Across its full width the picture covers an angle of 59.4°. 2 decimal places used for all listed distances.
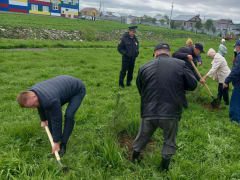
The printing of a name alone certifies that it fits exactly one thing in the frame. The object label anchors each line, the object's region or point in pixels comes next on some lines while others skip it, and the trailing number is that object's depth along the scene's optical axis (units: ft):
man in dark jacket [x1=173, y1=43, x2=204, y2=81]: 18.19
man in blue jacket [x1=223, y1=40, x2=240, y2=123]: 15.79
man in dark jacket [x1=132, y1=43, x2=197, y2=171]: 9.28
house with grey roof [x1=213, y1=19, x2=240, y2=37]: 263.49
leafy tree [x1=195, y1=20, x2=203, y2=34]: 197.36
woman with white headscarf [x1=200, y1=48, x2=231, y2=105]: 19.11
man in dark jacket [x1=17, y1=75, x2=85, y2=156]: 9.21
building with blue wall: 151.43
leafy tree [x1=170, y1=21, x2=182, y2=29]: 223.71
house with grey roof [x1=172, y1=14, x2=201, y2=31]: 284.82
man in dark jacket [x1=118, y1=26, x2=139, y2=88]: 22.71
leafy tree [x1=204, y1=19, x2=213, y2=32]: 216.74
